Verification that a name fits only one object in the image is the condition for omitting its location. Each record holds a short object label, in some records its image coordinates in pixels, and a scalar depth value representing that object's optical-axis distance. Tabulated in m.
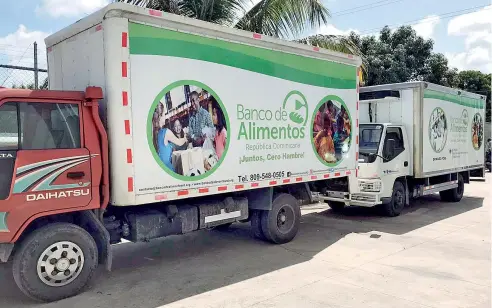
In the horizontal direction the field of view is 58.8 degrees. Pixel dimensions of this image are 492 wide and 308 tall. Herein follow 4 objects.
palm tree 9.53
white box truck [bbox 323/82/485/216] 9.67
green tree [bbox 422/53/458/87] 21.44
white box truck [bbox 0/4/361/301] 4.86
